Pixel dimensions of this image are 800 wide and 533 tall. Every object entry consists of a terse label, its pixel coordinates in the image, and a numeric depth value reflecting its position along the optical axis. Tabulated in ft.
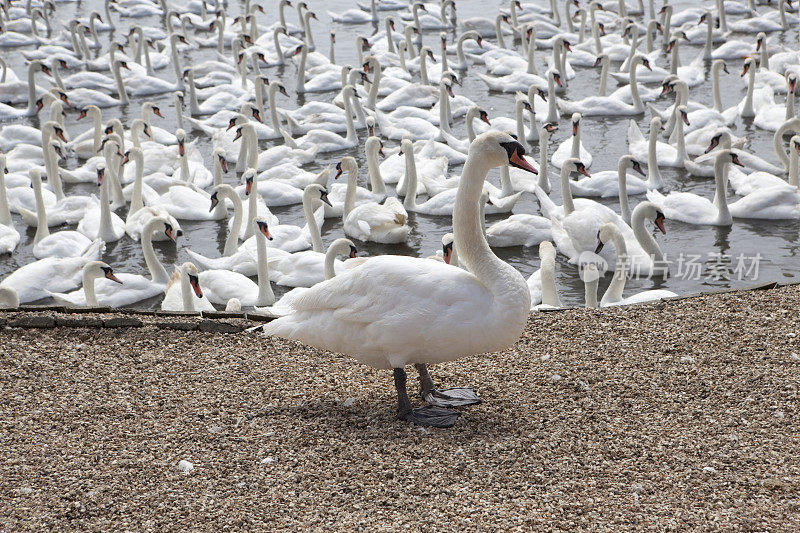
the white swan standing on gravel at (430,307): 32.58
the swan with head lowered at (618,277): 52.24
